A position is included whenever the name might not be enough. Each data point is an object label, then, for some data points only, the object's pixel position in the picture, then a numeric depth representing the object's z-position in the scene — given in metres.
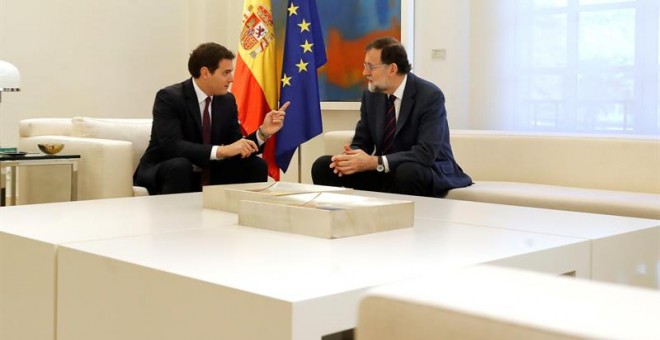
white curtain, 5.14
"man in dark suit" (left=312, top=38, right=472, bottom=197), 4.08
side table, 4.07
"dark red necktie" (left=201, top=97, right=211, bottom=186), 4.42
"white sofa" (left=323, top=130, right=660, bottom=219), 3.72
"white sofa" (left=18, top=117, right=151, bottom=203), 4.16
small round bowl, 4.24
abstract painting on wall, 6.38
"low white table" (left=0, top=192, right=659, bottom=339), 1.39
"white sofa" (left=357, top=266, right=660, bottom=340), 0.53
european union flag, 5.30
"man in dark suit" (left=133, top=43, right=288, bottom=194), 4.19
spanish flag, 5.54
